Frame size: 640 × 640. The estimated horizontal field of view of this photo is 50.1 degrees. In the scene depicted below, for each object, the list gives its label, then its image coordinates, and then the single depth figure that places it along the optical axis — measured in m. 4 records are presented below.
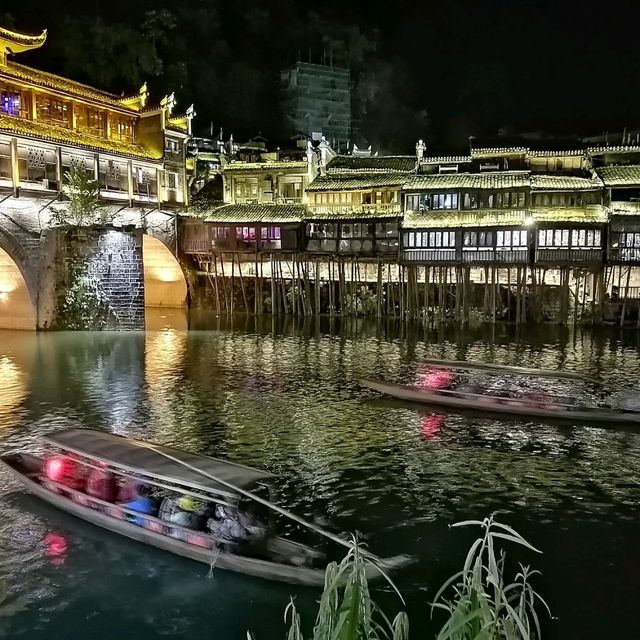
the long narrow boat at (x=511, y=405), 20.55
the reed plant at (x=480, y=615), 5.41
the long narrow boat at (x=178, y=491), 11.44
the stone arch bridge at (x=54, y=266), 38.91
